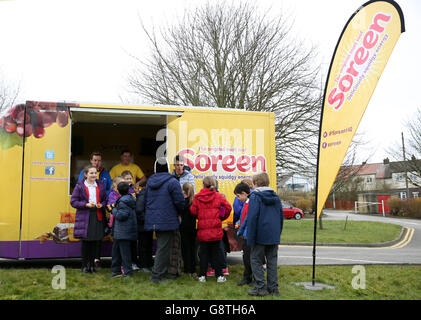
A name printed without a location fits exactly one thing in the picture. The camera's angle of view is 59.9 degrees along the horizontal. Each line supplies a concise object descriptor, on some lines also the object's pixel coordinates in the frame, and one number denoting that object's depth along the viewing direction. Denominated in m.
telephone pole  30.49
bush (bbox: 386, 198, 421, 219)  31.38
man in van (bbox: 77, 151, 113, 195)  6.64
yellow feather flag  4.75
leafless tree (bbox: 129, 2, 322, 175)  16.47
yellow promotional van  6.36
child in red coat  5.71
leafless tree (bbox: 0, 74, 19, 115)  20.40
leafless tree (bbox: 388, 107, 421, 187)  27.73
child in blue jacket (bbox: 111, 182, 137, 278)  5.91
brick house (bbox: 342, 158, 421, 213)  33.00
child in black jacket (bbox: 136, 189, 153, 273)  6.46
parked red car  29.77
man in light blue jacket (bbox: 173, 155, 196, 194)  6.40
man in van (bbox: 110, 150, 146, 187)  7.54
